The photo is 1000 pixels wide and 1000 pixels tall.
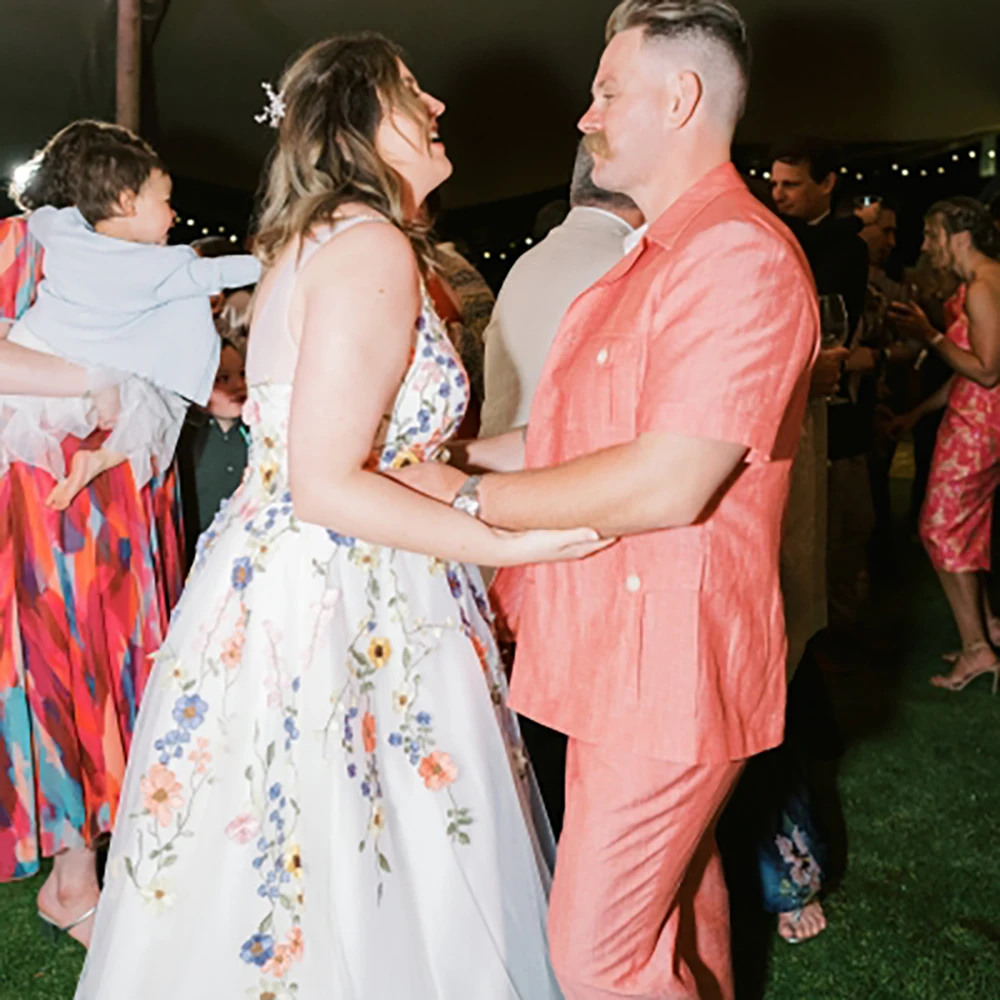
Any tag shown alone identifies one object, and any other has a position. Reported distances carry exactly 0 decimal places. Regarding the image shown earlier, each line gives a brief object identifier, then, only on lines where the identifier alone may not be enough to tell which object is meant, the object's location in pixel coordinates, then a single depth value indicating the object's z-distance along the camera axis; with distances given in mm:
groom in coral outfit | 1212
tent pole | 4043
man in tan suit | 2146
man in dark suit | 3385
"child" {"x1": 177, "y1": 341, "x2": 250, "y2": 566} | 3148
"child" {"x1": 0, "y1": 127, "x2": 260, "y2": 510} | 2234
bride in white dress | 1438
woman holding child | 2277
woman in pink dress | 3955
